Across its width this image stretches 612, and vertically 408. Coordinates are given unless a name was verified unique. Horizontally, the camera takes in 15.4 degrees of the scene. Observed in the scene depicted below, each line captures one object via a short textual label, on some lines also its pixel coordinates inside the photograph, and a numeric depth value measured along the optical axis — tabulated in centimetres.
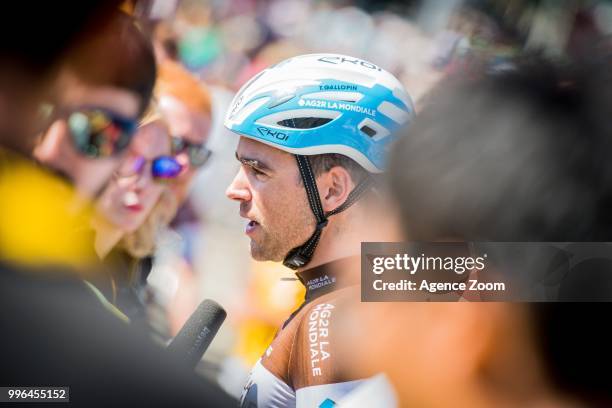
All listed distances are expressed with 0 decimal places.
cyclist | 317
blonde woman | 356
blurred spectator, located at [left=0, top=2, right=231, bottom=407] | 169
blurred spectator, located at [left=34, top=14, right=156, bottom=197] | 332
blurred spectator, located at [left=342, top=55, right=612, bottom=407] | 263
